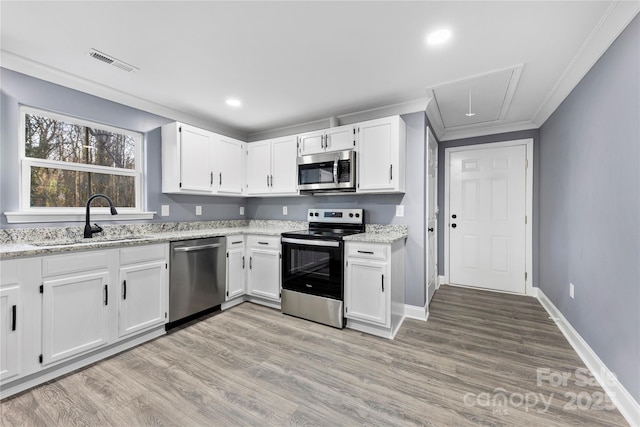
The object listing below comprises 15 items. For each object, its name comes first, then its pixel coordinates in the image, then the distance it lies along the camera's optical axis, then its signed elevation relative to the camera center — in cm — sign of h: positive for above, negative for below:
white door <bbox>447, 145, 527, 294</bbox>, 375 -8
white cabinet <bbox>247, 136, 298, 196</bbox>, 348 +60
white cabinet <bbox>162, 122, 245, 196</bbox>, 303 +60
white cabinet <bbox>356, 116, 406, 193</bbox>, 281 +61
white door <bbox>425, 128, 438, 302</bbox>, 320 -4
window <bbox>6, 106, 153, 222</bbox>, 227 +42
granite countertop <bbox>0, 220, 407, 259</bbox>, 195 -25
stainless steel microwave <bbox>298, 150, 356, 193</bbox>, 301 +47
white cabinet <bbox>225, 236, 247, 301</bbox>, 321 -69
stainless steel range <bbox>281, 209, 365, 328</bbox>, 273 -66
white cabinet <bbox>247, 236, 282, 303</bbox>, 318 -68
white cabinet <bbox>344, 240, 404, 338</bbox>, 252 -73
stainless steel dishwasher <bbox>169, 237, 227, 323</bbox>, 267 -69
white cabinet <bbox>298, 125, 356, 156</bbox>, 306 +85
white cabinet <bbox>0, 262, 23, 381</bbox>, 169 -71
